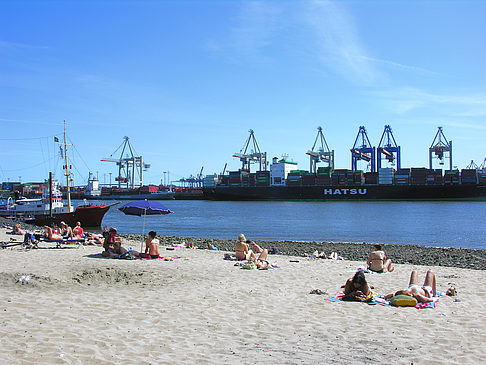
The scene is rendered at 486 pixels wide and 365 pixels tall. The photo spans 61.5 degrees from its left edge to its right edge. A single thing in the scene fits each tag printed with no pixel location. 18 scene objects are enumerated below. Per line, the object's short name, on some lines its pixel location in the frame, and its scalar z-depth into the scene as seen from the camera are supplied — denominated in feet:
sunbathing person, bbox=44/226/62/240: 44.52
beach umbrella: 40.32
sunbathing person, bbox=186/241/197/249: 49.05
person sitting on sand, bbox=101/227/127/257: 34.76
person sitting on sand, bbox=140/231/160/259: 34.14
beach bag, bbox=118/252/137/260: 33.77
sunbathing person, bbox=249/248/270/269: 31.65
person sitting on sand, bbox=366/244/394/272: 30.76
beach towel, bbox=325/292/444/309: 20.18
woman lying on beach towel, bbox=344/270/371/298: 21.43
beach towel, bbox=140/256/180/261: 34.09
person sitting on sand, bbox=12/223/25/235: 61.72
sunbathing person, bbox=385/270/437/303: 20.63
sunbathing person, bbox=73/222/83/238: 48.80
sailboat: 92.94
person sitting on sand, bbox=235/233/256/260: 35.73
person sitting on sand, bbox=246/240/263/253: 37.99
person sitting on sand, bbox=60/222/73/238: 46.10
